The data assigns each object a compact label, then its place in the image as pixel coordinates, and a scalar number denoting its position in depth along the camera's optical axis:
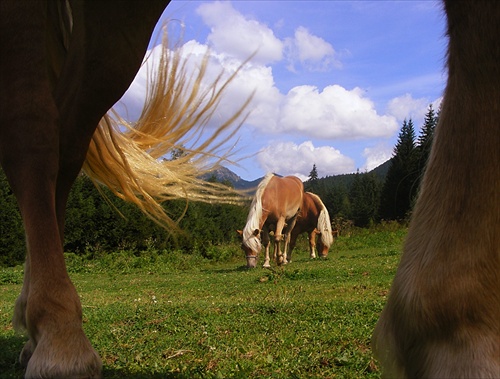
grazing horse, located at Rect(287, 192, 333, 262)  17.75
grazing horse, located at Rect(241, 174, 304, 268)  13.32
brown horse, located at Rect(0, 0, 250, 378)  1.56
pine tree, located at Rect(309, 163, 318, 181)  99.12
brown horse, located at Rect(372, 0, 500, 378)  0.93
